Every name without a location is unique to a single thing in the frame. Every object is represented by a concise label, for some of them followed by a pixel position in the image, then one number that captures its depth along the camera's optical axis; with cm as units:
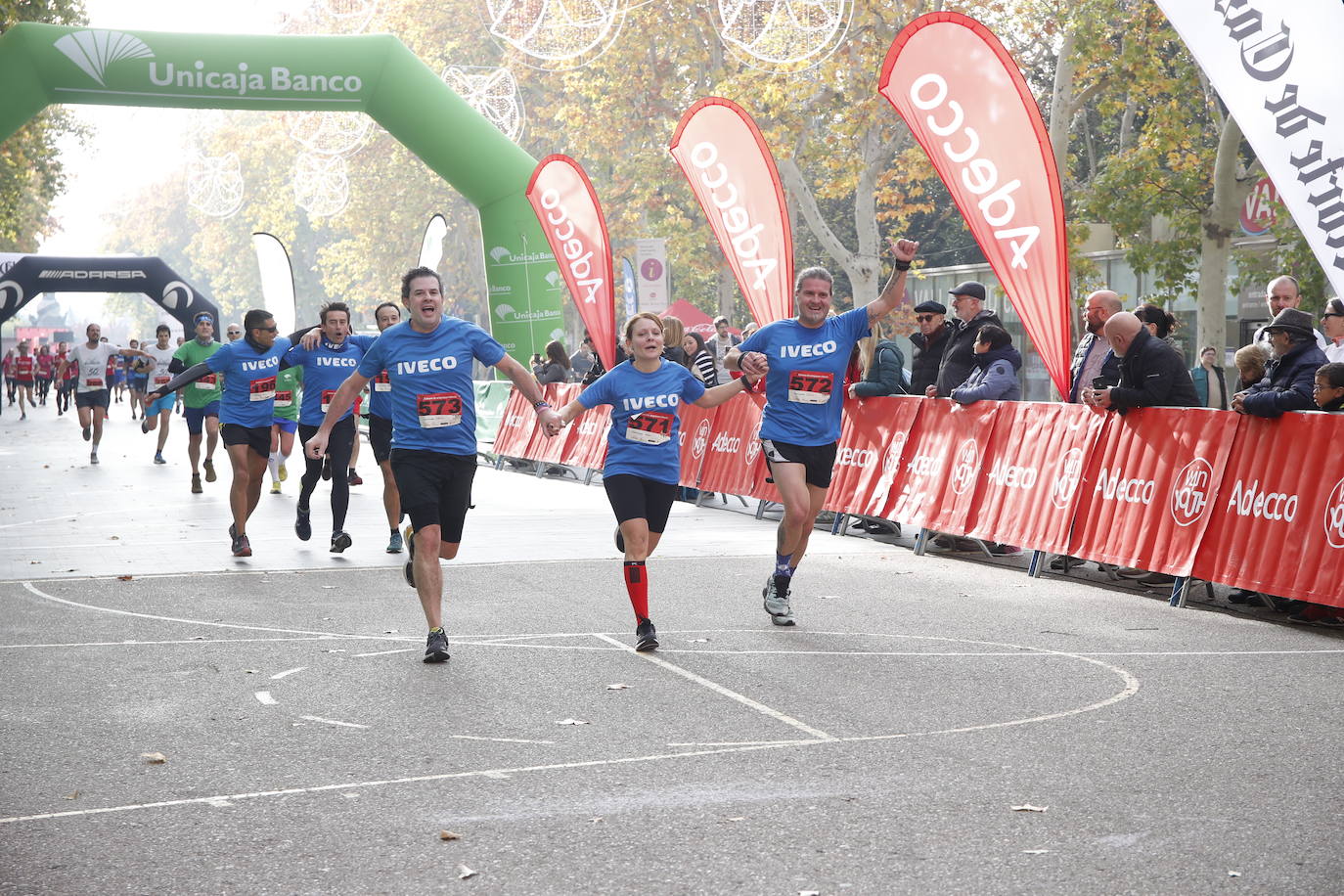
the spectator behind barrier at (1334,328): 1050
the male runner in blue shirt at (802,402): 906
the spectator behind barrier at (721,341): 2030
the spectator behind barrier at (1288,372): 915
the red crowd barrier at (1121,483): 889
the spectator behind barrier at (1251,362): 985
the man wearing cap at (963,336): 1211
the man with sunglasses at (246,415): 1205
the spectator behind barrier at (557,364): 2203
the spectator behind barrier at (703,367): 1552
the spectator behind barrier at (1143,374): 1023
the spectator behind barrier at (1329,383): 906
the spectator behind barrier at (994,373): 1194
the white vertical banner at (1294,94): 819
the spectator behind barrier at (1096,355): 1077
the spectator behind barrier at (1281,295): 1105
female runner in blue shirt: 840
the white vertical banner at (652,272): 2573
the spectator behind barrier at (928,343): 1266
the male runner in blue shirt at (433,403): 810
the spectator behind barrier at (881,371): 1343
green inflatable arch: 2130
